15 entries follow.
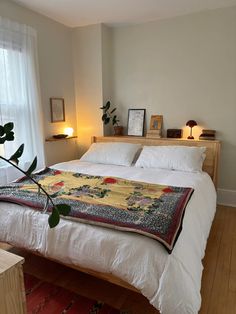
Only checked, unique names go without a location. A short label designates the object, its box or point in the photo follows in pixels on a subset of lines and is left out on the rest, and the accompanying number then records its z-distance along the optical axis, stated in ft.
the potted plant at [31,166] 2.18
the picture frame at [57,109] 11.07
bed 4.12
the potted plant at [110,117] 11.82
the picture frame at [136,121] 11.64
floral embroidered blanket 4.78
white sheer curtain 8.67
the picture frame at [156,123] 11.21
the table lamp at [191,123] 10.32
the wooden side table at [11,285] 2.69
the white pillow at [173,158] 8.81
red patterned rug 5.17
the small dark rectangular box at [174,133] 10.92
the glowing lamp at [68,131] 11.91
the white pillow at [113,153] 9.89
